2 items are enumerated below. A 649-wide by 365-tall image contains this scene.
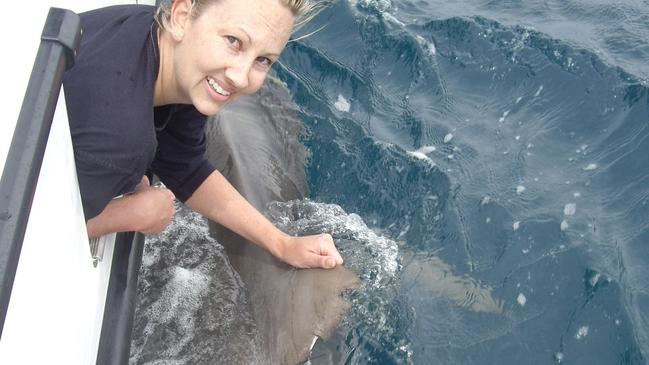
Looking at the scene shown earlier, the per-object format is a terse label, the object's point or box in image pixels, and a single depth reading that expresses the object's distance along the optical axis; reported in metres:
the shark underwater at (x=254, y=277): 3.54
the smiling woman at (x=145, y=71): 2.47
